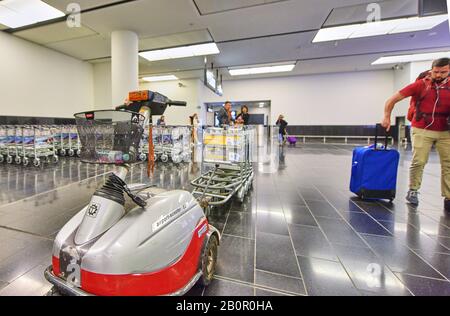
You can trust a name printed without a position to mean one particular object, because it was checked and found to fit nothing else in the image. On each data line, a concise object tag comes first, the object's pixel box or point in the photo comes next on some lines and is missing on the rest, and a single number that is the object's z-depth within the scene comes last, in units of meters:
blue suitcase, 2.58
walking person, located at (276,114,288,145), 10.78
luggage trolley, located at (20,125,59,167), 5.07
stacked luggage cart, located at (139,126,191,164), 5.48
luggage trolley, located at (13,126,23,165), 5.16
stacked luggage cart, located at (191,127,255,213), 2.59
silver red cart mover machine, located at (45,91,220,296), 0.87
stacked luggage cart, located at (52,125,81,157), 6.45
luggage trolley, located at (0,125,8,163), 5.30
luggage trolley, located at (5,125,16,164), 5.24
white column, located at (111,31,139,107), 5.84
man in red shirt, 2.33
